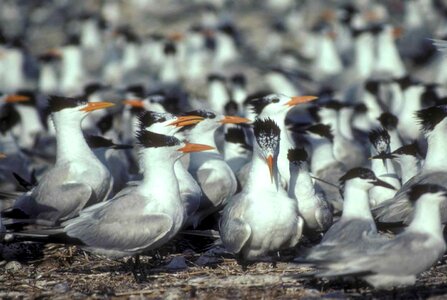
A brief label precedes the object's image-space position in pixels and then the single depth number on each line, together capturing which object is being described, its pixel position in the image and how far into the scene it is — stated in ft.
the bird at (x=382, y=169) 62.49
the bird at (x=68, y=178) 60.90
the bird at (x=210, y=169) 64.18
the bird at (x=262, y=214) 52.95
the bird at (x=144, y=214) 51.60
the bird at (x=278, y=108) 66.80
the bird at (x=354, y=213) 47.70
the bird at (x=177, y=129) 59.97
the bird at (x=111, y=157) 70.79
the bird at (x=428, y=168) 56.08
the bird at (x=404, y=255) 43.55
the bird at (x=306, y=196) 57.52
